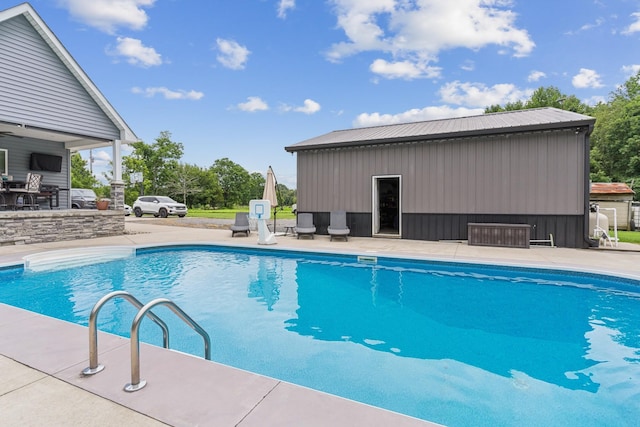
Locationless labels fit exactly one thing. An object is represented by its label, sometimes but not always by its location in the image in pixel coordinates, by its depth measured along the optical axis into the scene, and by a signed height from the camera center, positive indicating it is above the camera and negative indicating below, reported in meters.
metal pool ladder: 2.01 -0.80
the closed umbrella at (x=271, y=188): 12.07 +0.90
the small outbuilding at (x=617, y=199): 13.27 +0.47
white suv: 21.67 +0.43
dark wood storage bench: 8.71 -0.62
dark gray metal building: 8.66 +1.12
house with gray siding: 8.67 +3.07
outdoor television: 10.99 +1.74
